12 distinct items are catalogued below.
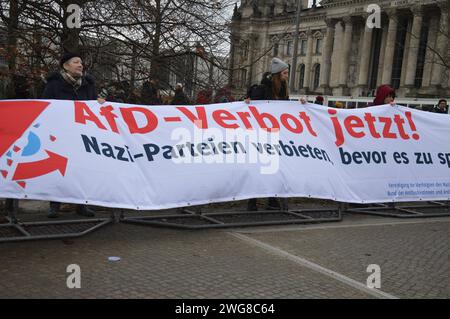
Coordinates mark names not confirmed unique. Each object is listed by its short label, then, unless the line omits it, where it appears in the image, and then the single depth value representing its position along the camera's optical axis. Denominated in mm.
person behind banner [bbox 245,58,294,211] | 8242
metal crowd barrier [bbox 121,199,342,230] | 6801
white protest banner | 5801
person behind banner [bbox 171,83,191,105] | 11409
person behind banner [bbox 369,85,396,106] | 9539
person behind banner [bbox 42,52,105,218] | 6848
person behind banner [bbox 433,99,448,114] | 15562
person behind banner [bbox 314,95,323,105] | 21534
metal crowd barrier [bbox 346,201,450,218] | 8516
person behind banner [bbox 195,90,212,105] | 11633
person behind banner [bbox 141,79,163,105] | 11055
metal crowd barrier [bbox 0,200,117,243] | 5812
